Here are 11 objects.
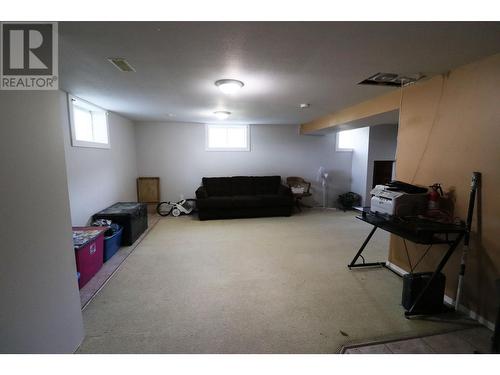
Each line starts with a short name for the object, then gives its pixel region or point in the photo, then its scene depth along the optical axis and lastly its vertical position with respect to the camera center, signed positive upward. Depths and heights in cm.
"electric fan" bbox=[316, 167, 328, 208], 622 -45
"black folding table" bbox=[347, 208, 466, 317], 189 -60
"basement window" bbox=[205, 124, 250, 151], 597 +59
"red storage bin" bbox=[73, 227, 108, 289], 244 -102
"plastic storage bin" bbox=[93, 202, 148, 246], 359 -92
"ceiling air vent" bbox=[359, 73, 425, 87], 228 +86
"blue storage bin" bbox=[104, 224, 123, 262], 310 -118
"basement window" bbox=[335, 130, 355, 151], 643 +57
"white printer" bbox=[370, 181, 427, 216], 228 -38
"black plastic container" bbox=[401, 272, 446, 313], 203 -113
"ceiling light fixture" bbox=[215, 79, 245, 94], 247 +82
